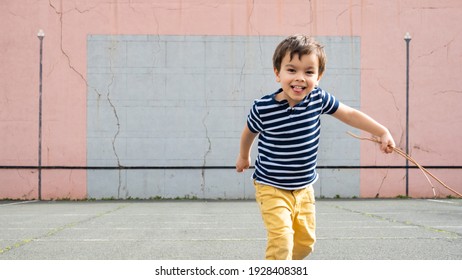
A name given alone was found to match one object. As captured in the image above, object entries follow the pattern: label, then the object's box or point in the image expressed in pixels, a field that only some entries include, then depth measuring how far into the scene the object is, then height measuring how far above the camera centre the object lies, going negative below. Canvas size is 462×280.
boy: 3.21 -0.04
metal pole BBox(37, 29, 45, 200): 14.09 +0.24
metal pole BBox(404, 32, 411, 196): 14.36 +1.38
